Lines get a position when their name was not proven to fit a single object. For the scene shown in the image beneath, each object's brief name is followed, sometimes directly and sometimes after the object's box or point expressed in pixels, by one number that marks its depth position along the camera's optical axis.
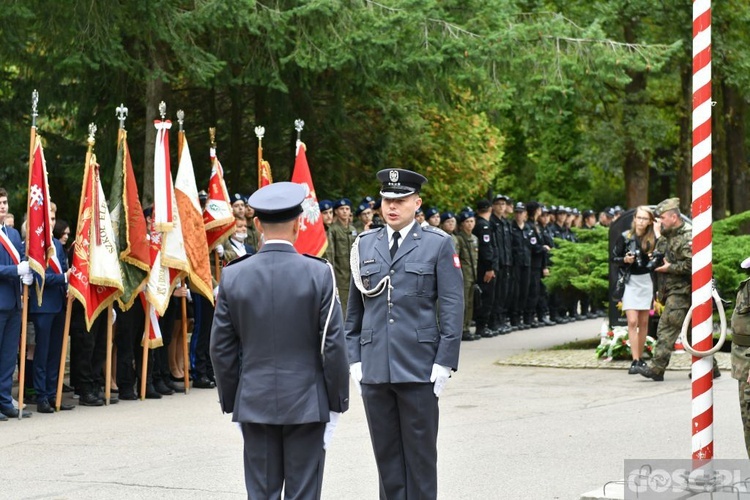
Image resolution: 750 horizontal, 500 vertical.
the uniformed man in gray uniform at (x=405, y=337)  6.78
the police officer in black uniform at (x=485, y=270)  20.91
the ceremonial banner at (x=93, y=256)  12.27
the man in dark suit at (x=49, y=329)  12.09
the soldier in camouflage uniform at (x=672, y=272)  13.02
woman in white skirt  14.10
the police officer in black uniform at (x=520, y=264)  22.25
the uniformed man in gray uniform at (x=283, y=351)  5.82
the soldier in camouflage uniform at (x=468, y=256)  20.31
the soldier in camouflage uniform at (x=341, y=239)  17.89
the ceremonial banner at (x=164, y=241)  13.07
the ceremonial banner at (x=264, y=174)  15.31
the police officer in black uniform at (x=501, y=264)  21.44
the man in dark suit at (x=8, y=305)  11.63
